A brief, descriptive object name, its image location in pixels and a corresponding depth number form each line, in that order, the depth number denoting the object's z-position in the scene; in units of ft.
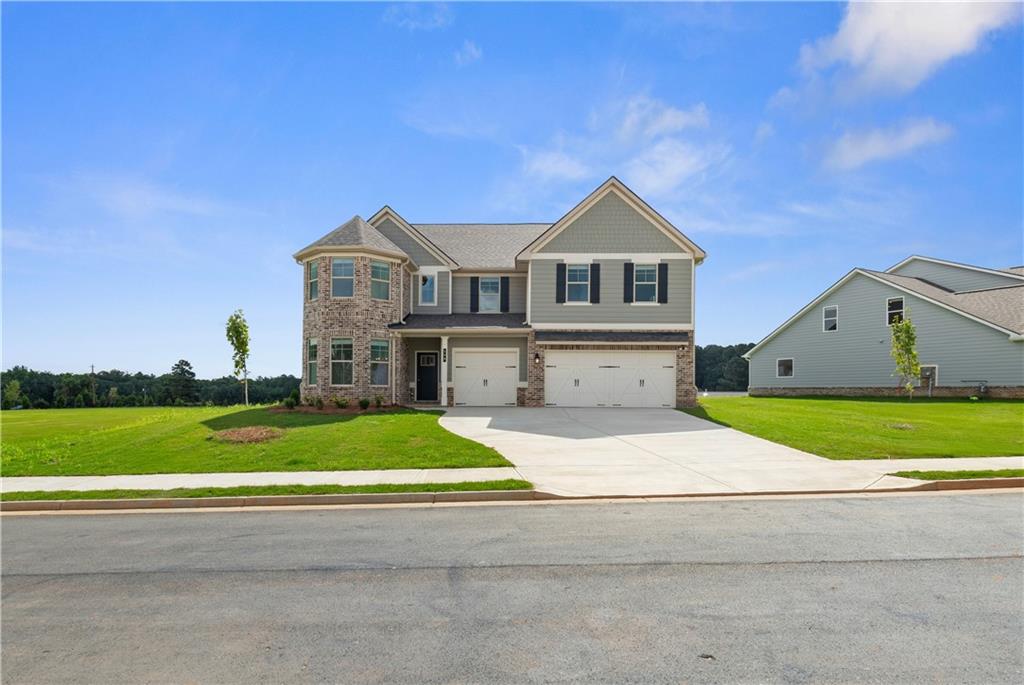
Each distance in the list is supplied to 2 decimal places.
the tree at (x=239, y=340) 98.12
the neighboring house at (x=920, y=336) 93.35
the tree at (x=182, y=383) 201.57
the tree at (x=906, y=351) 93.40
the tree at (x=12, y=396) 187.62
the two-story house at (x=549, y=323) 77.61
